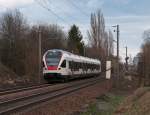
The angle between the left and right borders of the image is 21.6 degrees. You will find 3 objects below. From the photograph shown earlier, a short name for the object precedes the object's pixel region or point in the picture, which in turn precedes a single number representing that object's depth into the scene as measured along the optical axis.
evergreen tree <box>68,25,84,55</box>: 103.15
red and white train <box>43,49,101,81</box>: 39.47
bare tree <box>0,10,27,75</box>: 61.72
